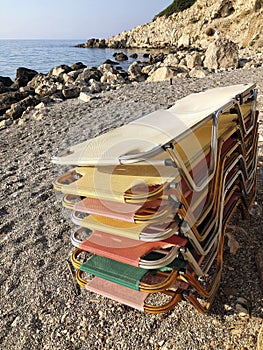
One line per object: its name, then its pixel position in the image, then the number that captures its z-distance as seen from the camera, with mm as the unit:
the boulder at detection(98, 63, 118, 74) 17631
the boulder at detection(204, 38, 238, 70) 15820
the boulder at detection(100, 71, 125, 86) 14473
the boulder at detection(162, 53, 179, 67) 19250
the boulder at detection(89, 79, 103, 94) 12236
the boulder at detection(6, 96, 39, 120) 10195
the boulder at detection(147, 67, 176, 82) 13255
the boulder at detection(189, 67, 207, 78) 13178
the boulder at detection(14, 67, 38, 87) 18938
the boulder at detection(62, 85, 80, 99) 11836
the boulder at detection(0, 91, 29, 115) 11803
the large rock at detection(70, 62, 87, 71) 21736
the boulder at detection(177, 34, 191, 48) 44531
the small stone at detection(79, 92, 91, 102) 10616
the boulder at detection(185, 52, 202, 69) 16766
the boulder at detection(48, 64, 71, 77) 19912
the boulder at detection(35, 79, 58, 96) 13209
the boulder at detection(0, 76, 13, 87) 18656
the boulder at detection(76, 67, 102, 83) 15573
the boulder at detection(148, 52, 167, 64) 31000
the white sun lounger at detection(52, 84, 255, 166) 2014
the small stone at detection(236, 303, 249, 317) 2439
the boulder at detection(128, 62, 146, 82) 17250
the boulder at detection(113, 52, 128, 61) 38438
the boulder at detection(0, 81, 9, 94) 16197
